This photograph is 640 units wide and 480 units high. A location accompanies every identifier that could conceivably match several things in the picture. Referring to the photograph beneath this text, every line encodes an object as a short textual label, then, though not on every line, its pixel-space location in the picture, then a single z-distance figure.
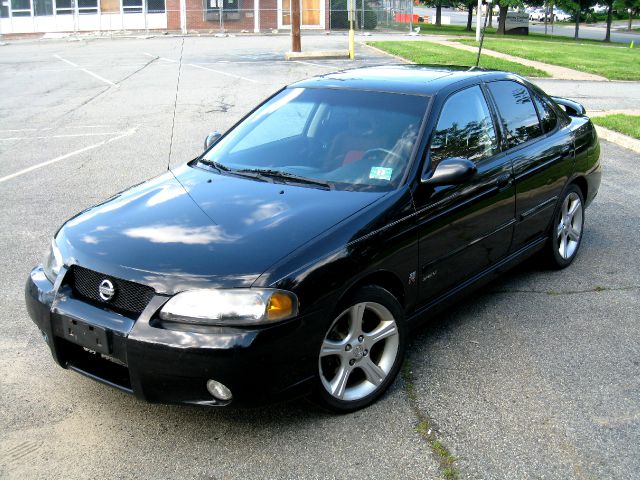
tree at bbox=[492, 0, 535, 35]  43.09
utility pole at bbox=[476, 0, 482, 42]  27.08
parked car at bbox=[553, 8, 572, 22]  82.06
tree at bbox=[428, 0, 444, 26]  53.58
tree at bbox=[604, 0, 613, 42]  47.72
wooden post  24.52
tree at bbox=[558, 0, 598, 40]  47.31
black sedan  3.57
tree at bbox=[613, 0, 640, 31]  48.06
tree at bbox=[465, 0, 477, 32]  49.12
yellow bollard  25.50
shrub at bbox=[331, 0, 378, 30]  43.50
